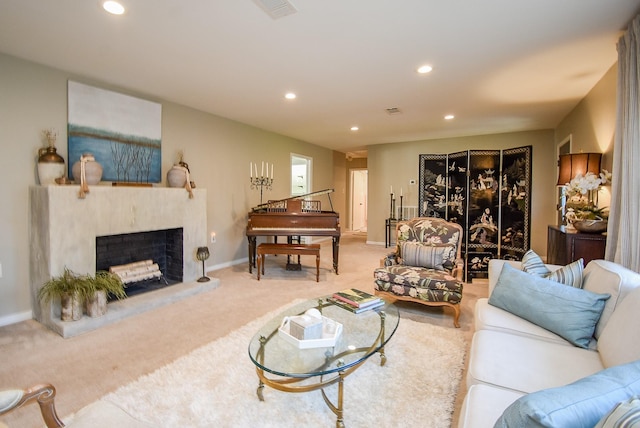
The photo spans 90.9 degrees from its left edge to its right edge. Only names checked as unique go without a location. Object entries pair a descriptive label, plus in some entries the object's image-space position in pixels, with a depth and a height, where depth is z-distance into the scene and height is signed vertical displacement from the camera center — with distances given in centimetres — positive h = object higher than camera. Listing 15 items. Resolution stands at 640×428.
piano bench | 437 -61
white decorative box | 172 -73
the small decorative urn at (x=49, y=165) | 297 +37
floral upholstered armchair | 289 -62
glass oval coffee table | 156 -78
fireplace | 283 -33
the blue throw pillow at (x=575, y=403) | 72 -47
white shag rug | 167 -111
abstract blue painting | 330 +83
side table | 257 -31
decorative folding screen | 532 +17
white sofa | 125 -73
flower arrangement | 269 +17
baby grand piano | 458 -25
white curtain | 214 +32
